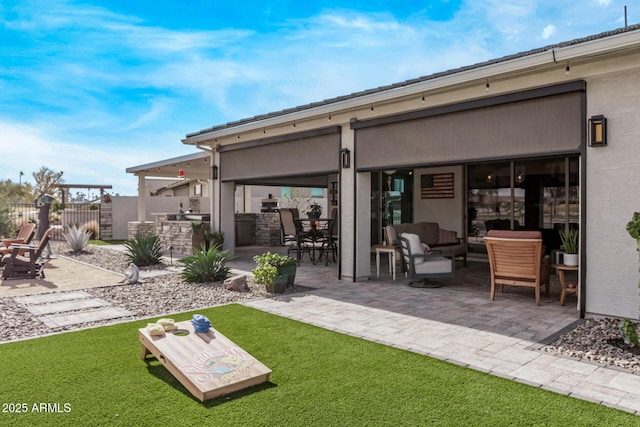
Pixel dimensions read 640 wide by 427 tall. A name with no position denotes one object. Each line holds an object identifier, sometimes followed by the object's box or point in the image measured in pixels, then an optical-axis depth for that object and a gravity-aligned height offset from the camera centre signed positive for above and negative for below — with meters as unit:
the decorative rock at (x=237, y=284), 7.58 -1.24
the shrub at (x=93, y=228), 18.22 -0.63
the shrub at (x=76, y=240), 12.71 -0.79
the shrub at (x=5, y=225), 14.46 -0.41
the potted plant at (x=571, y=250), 6.07 -0.53
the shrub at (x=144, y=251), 10.35 -0.91
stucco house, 5.29 +1.10
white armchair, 7.61 -0.87
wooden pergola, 21.05 +1.31
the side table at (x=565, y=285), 6.04 -1.01
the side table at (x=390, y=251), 8.67 -0.75
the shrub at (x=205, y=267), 8.23 -1.03
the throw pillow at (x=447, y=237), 10.48 -0.58
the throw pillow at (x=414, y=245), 7.70 -0.57
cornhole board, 3.30 -1.20
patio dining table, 11.09 -0.62
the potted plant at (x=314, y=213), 16.29 -0.01
